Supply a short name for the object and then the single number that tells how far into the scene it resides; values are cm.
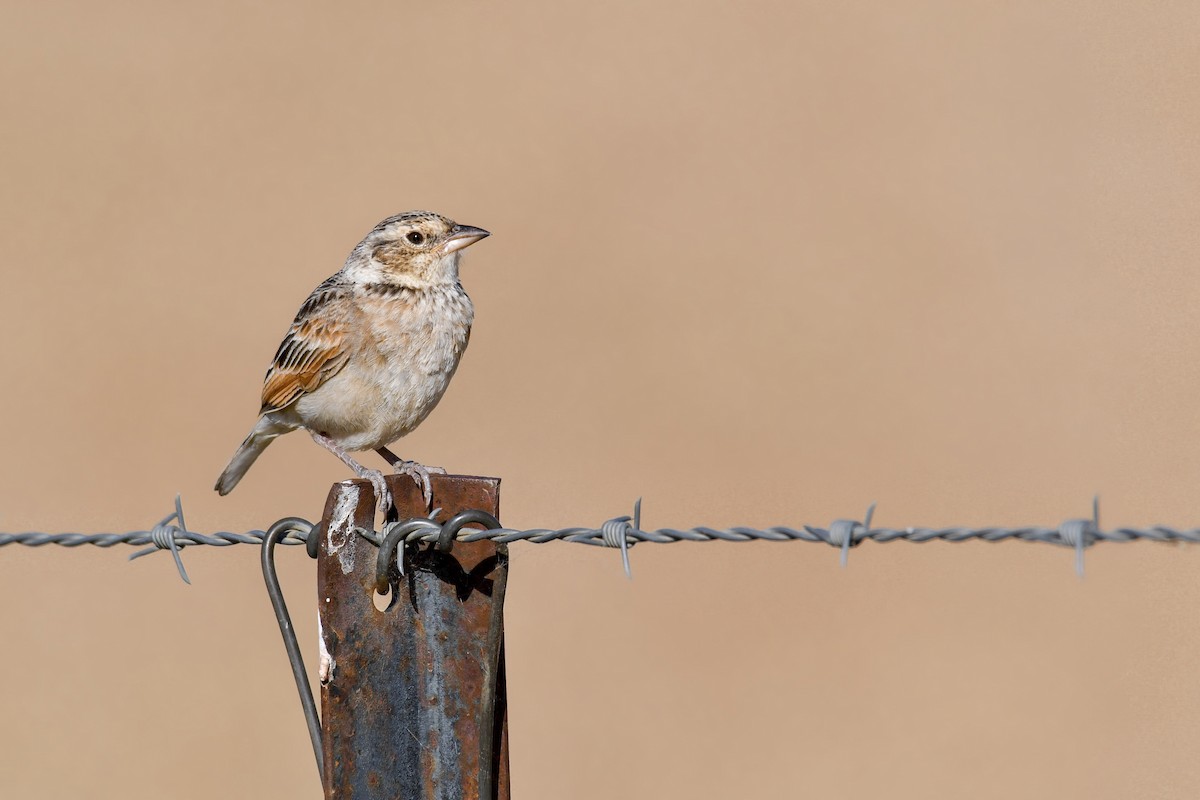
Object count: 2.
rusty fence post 727
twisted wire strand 621
